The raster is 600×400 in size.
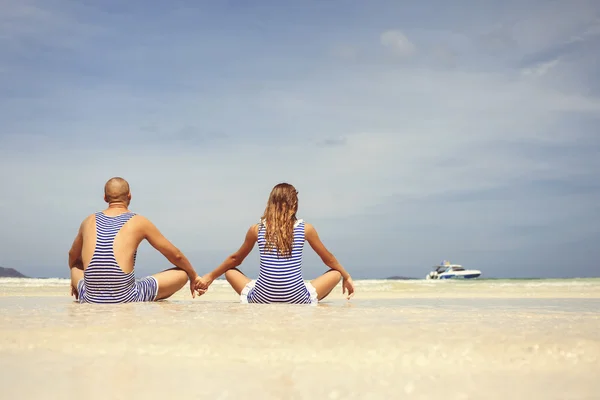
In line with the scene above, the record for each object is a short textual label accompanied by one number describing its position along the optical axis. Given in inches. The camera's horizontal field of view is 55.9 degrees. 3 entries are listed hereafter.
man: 213.3
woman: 225.5
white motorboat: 2178.9
